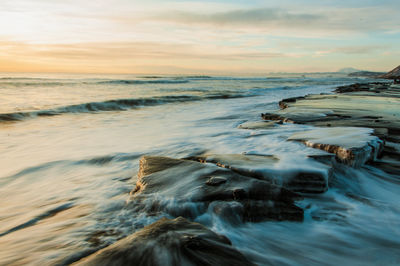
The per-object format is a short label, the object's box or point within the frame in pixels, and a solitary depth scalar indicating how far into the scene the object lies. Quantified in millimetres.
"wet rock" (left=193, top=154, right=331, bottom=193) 2535
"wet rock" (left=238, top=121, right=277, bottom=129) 5240
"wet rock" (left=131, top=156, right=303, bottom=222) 2131
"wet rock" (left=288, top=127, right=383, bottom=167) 3055
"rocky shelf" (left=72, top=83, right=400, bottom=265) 1440
